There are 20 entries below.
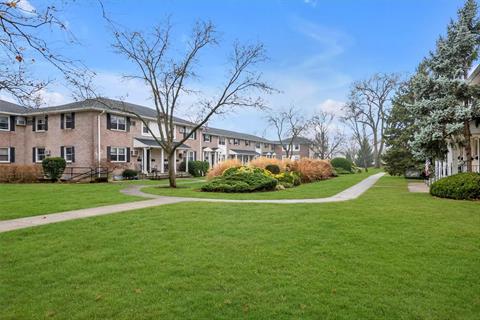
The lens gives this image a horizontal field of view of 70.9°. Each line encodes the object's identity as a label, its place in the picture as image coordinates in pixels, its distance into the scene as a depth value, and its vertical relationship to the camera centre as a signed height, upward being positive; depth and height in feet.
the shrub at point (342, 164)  133.44 -0.77
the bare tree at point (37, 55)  12.52 +4.53
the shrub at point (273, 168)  68.80 -0.92
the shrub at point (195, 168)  108.78 -0.80
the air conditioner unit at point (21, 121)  90.67 +12.99
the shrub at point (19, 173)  73.26 -0.90
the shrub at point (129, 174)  85.81 -1.86
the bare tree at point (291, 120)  165.17 +21.36
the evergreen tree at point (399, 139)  84.58 +5.50
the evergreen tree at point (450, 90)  44.86 +9.63
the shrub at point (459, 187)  39.70 -3.31
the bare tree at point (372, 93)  158.61 +32.64
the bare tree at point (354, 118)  168.86 +22.63
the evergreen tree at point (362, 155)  184.34 +4.87
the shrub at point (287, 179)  61.62 -3.03
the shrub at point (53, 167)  76.69 +0.30
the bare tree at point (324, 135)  180.89 +15.51
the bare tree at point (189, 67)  61.16 +18.35
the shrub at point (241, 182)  52.15 -2.82
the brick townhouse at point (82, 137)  83.46 +8.18
